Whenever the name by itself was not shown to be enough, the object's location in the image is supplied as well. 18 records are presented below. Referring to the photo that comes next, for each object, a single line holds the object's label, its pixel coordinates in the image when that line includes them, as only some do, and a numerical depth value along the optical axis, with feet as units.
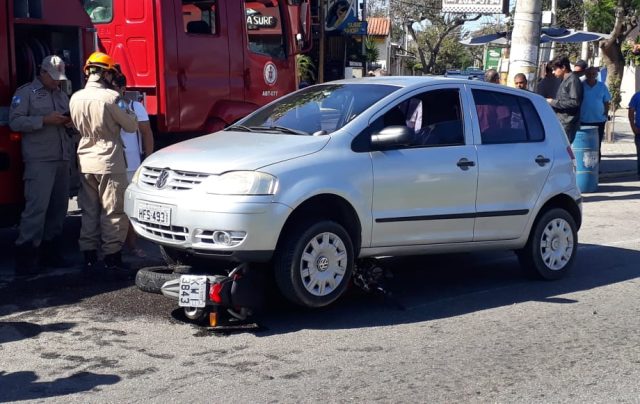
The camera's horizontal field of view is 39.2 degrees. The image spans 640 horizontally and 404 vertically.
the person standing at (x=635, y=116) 50.90
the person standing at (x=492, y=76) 42.93
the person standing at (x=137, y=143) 28.27
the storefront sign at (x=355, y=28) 65.39
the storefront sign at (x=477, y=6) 49.19
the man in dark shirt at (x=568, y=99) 44.42
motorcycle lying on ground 20.12
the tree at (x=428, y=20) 173.27
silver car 20.40
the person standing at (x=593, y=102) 48.70
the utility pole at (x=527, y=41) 47.03
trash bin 46.14
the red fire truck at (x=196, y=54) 32.50
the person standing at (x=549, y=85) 51.06
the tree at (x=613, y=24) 88.33
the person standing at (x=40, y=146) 25.35
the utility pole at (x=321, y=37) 54.61
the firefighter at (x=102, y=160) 25.09
